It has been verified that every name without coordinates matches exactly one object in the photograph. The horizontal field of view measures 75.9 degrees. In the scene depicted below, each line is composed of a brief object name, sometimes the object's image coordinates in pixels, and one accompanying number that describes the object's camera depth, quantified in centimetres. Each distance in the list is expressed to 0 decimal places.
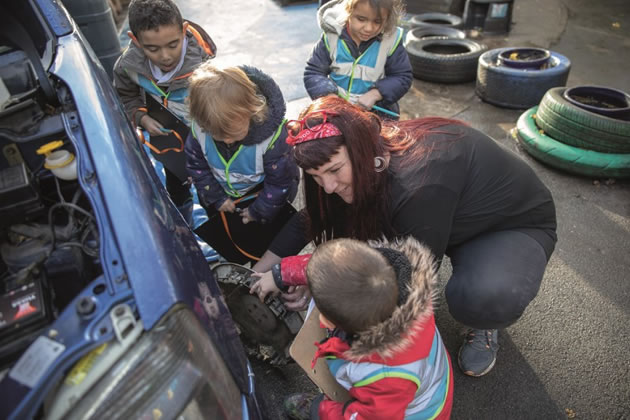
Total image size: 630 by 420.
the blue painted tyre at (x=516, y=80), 361
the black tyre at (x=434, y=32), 470
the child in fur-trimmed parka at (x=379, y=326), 110
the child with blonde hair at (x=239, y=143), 169
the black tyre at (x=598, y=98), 302
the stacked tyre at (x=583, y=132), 281
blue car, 76
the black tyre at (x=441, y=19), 538
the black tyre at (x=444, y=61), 425
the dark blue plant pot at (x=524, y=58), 372
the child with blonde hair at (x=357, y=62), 240
